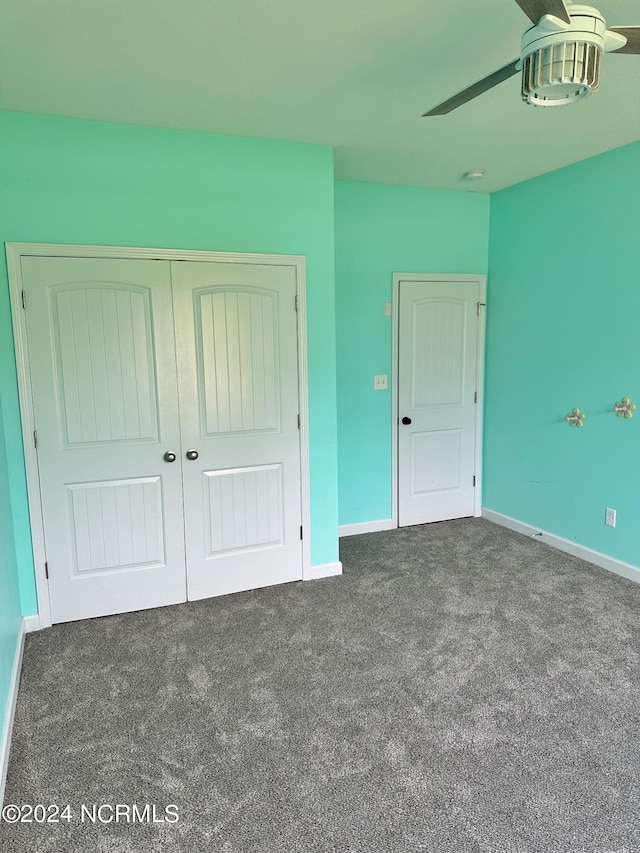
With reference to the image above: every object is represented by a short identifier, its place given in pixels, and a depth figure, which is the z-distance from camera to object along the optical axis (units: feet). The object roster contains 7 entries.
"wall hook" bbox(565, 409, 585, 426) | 11.76
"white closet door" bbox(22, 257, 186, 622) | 8.87
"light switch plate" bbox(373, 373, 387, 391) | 13.47
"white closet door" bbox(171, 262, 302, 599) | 9.70
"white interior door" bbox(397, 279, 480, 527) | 13.69
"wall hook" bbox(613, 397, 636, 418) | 10.62
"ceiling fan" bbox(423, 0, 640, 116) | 4.58
